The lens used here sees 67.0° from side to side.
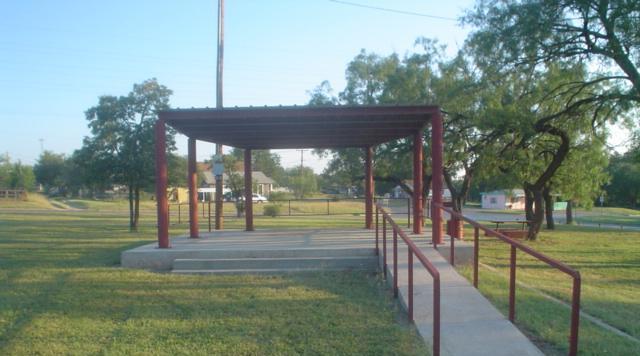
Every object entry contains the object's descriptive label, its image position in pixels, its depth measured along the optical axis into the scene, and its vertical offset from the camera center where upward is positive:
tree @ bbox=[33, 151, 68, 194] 75.25 +2.55
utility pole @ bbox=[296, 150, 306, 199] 67.50 -0.13
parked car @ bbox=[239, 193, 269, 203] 48.17 -1.40
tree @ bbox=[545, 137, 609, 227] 19.44 +0.66
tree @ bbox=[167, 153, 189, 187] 19.41 +0.63
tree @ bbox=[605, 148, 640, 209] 52.19 +0.22
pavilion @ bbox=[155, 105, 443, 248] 9.58 +1.36
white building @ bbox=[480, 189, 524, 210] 65.13 -1.97
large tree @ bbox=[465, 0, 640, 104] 11.78 +3.92
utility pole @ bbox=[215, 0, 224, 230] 15.25 +3.91
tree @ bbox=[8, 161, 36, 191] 63.86 +1.09
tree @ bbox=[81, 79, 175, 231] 18.70 +1.77
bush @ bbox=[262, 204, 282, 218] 28.28 -1.40
